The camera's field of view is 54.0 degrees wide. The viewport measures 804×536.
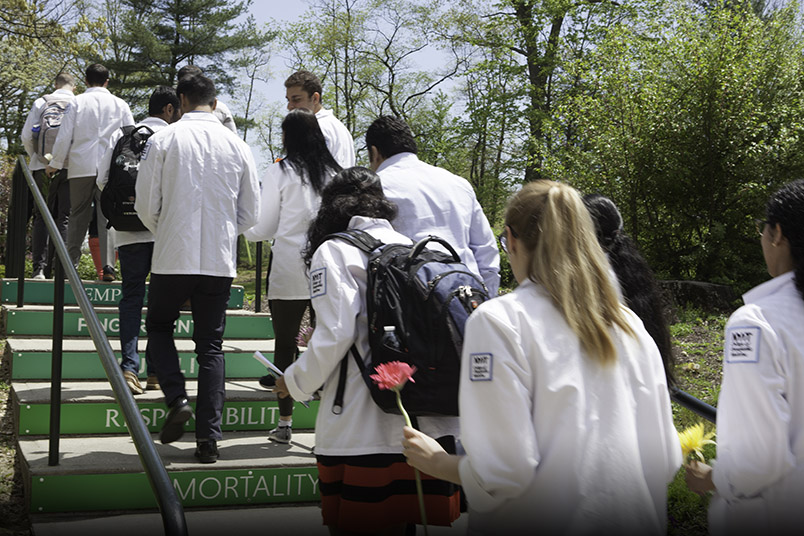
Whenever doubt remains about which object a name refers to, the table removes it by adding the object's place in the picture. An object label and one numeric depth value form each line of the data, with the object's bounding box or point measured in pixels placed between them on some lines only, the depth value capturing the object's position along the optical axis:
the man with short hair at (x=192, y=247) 4.07
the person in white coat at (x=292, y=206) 4.51
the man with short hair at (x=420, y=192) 3.82
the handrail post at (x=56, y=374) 4.01
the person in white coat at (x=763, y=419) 1.84
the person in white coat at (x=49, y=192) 7.23
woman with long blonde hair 1.65
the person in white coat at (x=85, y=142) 6.62
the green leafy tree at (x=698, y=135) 10.94
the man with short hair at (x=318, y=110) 5.04
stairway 4.02
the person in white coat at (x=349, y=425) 2.77
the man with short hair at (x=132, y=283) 4.87
